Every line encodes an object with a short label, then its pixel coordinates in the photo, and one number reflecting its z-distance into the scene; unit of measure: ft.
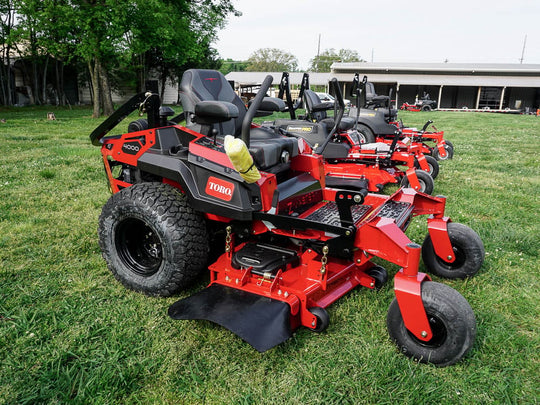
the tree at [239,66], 314.14
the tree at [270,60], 280.10
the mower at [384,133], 28.19
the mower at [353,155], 19.95
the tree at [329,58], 240.94
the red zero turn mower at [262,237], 7.55
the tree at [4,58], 77.10
